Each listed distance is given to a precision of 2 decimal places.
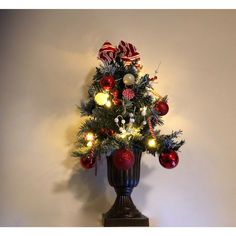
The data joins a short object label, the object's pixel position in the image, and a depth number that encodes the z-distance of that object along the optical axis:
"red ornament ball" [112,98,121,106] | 0.97
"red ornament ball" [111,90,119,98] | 0.97
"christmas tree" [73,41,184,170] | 0.92
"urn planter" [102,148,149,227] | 0.93
